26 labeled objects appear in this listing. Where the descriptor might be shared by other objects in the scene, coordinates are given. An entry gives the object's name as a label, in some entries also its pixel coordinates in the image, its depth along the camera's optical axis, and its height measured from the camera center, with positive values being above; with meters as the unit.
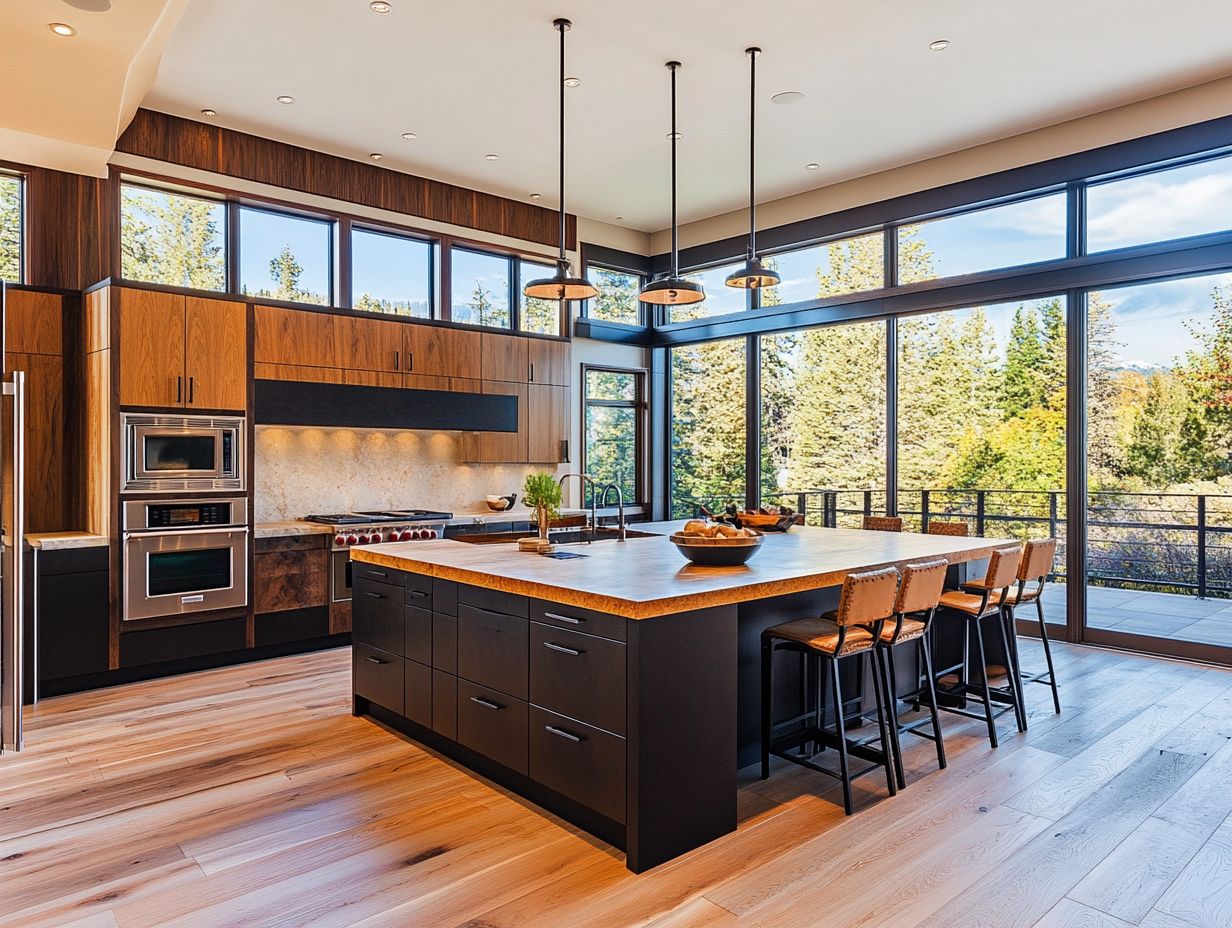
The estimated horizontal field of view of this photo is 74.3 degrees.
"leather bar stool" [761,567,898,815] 3.02 -0.74
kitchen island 2.63 -0.80
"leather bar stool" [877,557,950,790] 3.27 -0.73
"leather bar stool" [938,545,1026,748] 3.84 -0.77
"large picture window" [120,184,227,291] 5.37 +1.47
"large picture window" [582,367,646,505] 8.20 +0.27
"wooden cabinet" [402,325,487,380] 6.34 +0.82
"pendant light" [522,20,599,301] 4.47 +0.92
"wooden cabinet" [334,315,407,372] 5.96 +0.83
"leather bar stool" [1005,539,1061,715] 4.08 -0.62
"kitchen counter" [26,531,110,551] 4.59 -0.50
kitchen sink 4.55 -0.48
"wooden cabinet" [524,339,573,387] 7.25 +0.84
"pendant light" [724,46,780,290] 4.67 +1.05
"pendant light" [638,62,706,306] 4.55 +0.93
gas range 5.71 -0.52
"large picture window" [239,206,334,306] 5.90 +1.48
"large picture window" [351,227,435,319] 6.48 +1.48
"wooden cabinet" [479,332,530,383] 6.86 +0.83
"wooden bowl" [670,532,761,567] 3.35 -0.39
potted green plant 3.88 -0.21
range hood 5.64 +0.35
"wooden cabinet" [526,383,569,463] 7.26 +0.28
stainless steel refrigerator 3.72 -0.49
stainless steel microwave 4.88 +0.01
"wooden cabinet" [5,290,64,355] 4.93 +0.80
